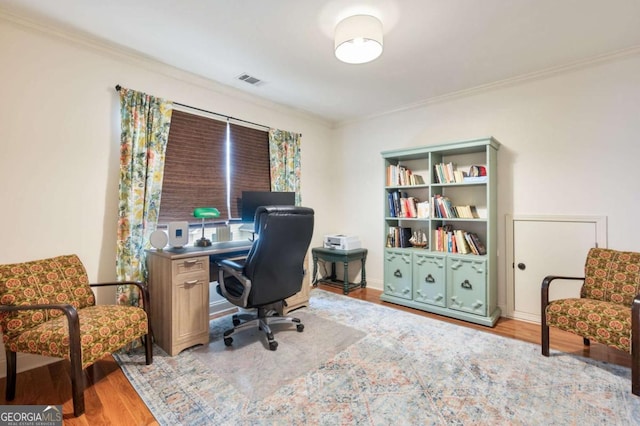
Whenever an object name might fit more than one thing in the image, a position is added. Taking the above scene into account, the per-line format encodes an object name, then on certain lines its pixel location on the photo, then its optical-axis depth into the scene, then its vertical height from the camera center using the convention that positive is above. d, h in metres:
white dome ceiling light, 1.93 +1.21
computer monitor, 3.18 +0.15
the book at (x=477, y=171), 2.99 +0.43
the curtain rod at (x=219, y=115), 2.43 +1.10
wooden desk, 2.24 -0.65
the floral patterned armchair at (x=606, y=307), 1.76 -0.66
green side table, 3.81 -0.62
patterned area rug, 1.58 -1.09
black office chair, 2.16 -0.41
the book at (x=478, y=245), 2.97 -0.33
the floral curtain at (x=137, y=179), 2.38 +0.31
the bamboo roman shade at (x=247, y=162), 3.35 +0.63
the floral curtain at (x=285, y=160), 3.65 +0.70
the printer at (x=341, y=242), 3.92 -0.39
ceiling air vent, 2.95 +1.41
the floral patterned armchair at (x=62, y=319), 1.59 -0.64
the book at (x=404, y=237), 3.49 -0.29
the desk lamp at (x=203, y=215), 2.71 +0.00
